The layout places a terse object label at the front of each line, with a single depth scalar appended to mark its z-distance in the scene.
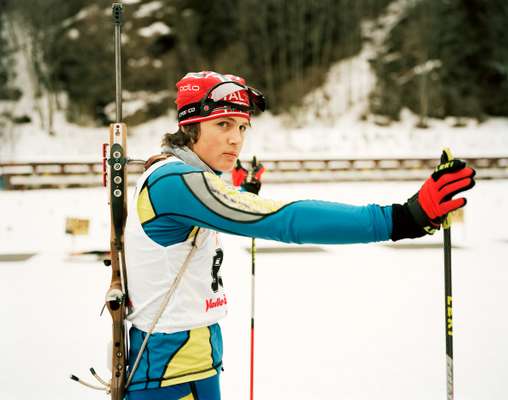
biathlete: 1.41
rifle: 1.77
